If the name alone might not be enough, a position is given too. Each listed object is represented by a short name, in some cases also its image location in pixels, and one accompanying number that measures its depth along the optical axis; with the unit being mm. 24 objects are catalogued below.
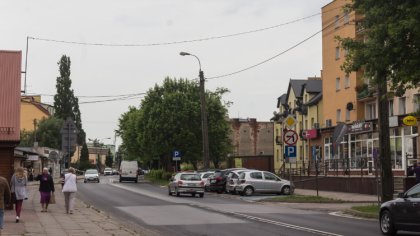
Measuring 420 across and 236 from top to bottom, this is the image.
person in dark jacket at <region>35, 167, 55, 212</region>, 22500
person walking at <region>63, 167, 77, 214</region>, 21656
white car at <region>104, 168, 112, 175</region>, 121069
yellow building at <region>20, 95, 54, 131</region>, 110125
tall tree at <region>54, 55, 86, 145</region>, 97188
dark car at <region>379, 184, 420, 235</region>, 14491
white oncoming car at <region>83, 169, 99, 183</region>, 64706
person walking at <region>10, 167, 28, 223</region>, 19194
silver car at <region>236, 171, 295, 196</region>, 35406
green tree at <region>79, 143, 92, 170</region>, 120475
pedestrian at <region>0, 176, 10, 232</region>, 13150
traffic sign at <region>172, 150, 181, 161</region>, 52906
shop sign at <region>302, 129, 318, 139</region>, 55219
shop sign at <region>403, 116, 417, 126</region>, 32625
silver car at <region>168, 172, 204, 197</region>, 33969
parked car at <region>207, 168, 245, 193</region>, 38562
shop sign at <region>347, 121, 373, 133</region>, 44969
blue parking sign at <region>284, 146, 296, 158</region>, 29812
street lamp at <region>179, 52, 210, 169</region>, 44000
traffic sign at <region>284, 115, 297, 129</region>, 30031
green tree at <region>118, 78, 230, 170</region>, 59719
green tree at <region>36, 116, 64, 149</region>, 98062
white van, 65750
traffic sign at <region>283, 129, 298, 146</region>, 29342
